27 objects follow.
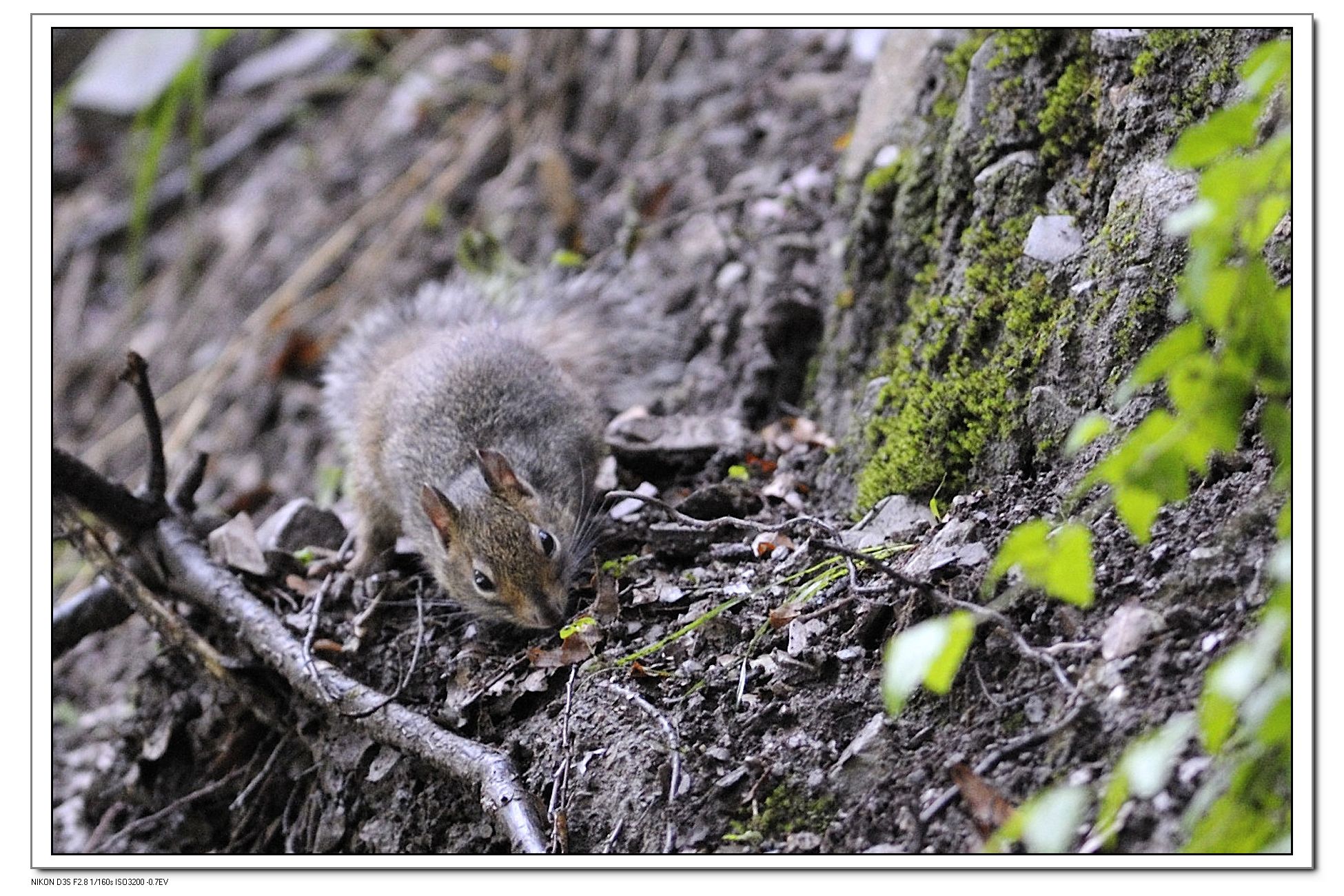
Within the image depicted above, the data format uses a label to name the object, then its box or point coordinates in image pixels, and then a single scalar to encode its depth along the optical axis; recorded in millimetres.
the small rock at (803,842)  3627
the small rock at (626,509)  5730
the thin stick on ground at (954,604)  3453
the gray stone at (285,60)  12258
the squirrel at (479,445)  5473
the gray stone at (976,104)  5184
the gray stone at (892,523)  4566
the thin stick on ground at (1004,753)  3332
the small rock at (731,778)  3877
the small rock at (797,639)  4187
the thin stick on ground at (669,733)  3863
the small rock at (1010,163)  4898
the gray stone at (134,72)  11875
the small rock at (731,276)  6988
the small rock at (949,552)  4020
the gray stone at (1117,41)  4512
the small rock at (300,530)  6293
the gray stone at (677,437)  5988
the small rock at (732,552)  5004
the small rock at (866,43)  7395
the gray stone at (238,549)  5922
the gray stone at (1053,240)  4539
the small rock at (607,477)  6176
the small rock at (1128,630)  3377
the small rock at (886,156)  5922
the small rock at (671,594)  4852
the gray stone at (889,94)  5949
